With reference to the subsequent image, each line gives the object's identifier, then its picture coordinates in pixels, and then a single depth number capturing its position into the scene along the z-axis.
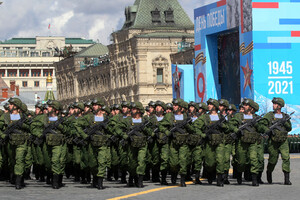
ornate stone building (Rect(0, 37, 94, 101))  192.00
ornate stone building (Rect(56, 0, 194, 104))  95.62
